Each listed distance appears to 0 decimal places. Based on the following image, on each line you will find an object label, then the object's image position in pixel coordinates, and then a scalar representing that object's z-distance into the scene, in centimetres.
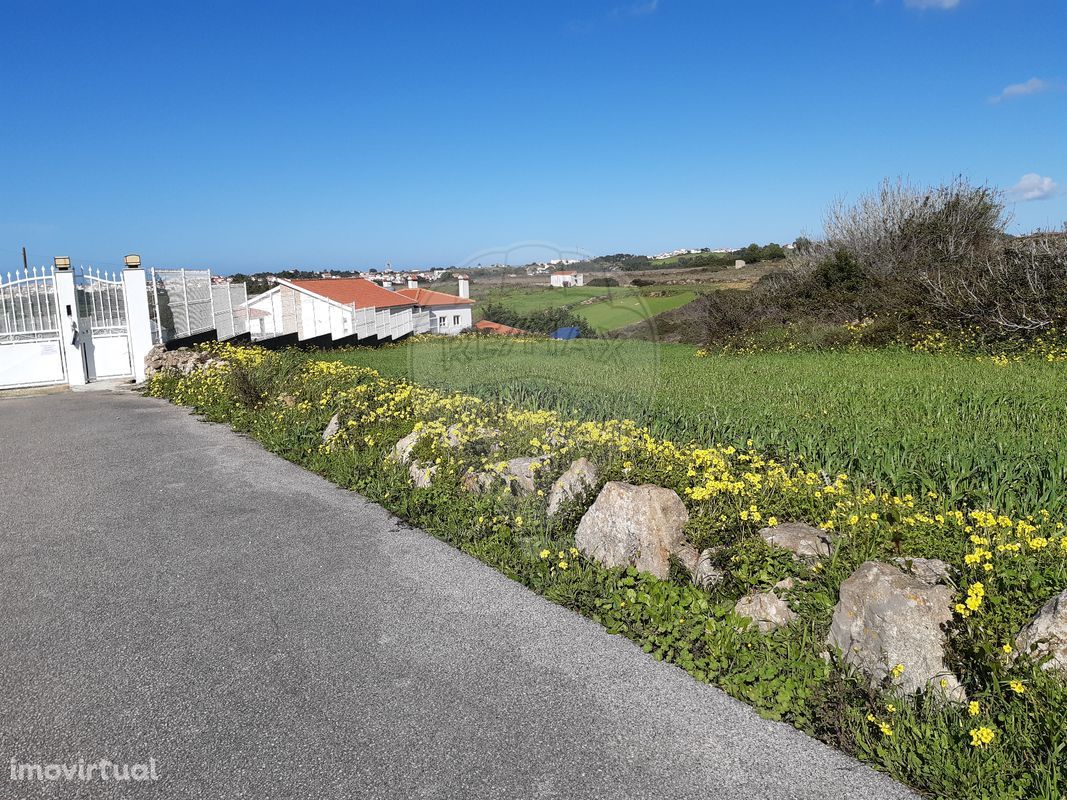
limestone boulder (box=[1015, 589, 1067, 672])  288
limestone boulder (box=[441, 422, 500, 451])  645
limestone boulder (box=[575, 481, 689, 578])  445
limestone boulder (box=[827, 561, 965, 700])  317
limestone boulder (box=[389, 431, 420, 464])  688
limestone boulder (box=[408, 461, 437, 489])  636
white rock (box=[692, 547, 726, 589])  416
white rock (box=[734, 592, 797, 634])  371
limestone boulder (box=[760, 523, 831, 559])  397
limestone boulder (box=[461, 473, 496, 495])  589
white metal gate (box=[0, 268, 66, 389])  1358
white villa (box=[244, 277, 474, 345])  2267
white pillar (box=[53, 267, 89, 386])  1365
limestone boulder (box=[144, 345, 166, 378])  1406
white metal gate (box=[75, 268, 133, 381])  1433
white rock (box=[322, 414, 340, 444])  807
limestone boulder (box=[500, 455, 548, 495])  567
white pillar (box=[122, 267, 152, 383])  1412
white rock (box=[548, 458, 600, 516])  518
